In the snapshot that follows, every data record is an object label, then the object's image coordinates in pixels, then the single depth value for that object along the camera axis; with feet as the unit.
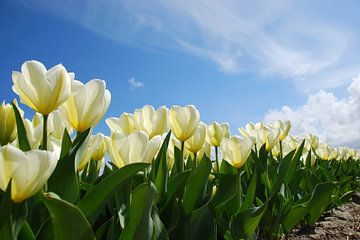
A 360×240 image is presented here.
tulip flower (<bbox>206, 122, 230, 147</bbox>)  2.20
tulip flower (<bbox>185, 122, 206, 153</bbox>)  1.87
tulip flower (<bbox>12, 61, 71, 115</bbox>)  1.10
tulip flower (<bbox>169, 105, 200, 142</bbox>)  1.67
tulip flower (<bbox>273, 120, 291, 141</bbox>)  2.62
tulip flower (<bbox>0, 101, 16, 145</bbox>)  1.43
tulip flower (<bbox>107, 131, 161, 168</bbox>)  1.12
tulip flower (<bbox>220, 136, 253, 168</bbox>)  1.80
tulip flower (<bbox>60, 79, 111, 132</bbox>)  1.19
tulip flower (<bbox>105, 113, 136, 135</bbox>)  1.55
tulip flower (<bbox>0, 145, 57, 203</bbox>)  0.80
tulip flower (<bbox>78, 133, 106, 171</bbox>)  1.31
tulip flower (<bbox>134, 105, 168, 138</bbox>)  1.54
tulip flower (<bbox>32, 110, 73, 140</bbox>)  1.57
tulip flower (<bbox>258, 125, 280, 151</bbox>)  2.32
